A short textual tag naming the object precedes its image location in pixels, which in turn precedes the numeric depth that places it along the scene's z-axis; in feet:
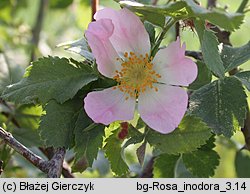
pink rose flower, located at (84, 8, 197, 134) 0.93
